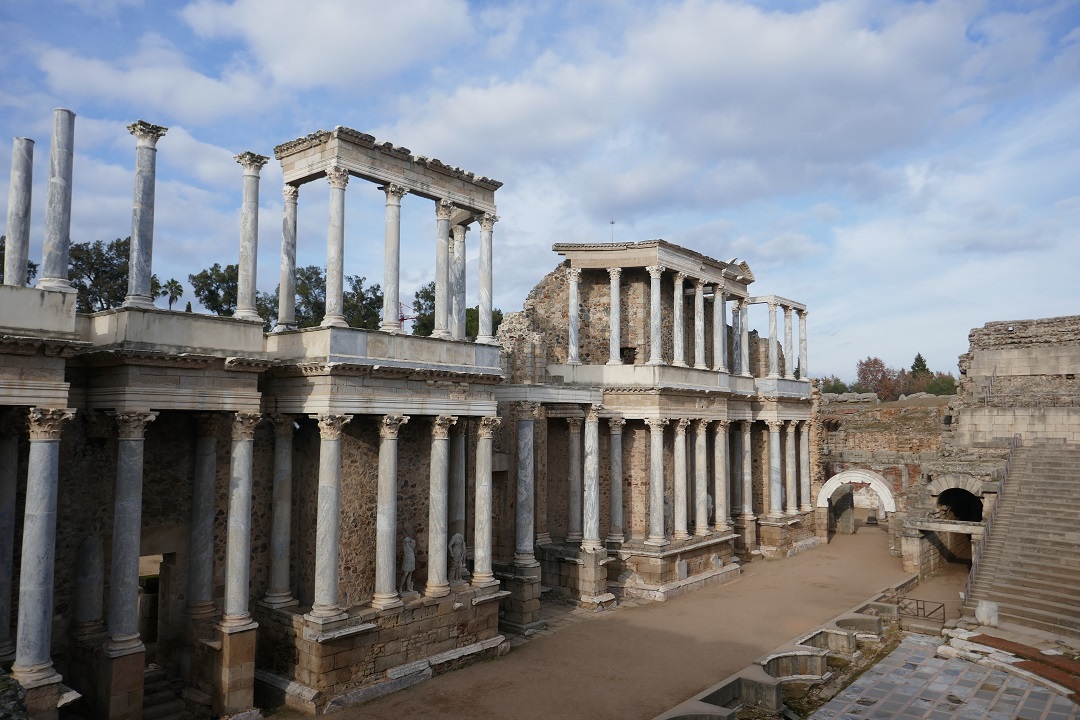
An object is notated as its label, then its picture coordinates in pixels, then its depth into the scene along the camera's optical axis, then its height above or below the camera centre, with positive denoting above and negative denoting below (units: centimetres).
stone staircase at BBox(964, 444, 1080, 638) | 1791 -362
